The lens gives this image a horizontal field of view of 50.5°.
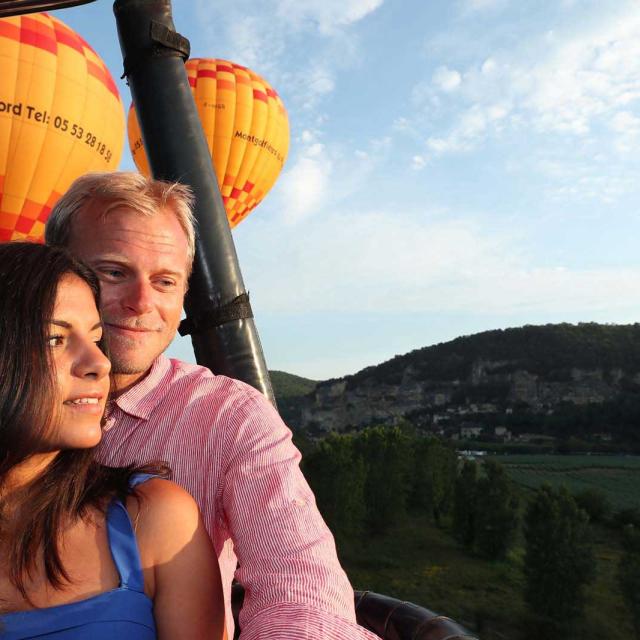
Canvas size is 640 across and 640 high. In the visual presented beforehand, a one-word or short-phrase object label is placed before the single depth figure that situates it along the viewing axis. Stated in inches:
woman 41.2
